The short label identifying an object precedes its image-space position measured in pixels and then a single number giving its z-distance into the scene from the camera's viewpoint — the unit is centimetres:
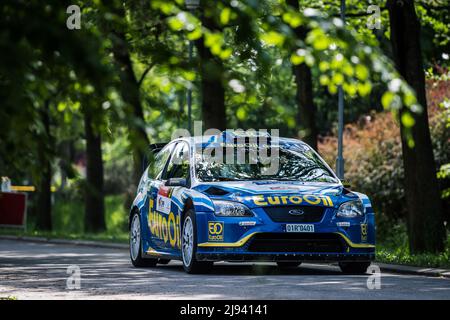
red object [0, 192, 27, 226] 3650
